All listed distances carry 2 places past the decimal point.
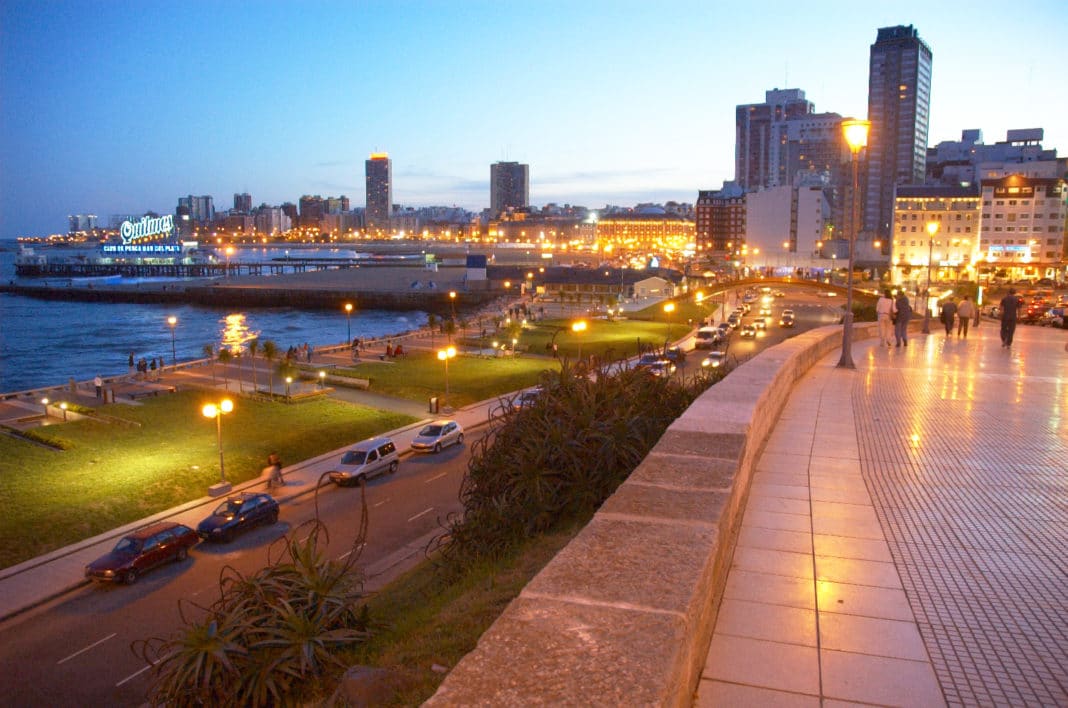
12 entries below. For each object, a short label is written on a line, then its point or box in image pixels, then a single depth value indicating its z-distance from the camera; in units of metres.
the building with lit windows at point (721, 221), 157.88
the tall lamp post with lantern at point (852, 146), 13.08
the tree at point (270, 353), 31.28
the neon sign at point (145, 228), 179.75
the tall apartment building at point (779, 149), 191.25
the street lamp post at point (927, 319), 21.14
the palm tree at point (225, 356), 34.16
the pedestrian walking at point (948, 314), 19.83
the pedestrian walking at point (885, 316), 17.33
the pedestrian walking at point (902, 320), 17.28
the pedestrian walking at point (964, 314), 19.77
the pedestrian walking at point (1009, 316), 17.27
